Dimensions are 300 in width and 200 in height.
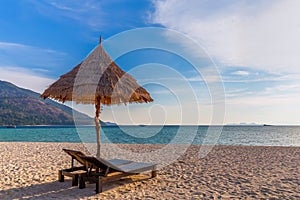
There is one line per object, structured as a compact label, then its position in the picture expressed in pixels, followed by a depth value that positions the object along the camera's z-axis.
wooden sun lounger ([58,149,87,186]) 4.36
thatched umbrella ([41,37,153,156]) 4.98
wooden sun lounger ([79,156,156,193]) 4.18
